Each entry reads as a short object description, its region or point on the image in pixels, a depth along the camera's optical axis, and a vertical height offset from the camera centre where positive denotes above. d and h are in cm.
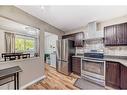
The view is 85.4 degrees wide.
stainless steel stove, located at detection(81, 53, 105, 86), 236 -77
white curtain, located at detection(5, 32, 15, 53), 184 +15
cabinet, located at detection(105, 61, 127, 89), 184 -81
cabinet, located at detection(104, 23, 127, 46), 215 +42
